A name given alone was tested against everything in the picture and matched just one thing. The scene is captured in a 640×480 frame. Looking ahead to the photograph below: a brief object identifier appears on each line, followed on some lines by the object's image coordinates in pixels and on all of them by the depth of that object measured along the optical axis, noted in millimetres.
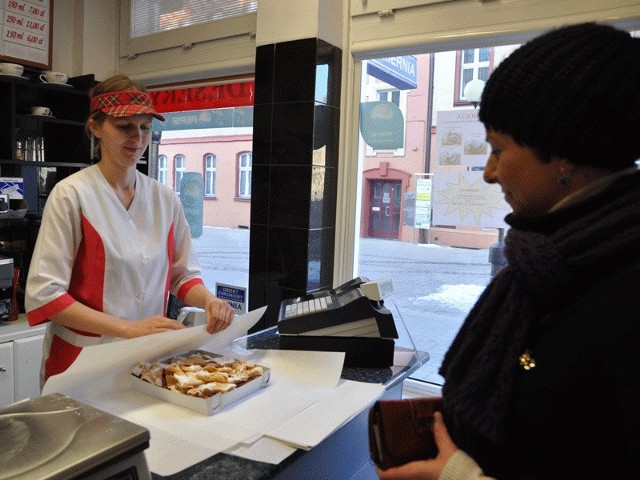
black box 1487
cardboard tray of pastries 1140
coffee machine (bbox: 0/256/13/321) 2816
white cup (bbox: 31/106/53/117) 3131
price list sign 3127
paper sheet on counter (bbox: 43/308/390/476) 992
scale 690
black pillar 2592
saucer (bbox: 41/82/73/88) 3162
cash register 1486
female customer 653
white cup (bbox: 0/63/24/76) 2934
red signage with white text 3160
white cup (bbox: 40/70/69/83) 3186
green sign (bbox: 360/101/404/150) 2688
